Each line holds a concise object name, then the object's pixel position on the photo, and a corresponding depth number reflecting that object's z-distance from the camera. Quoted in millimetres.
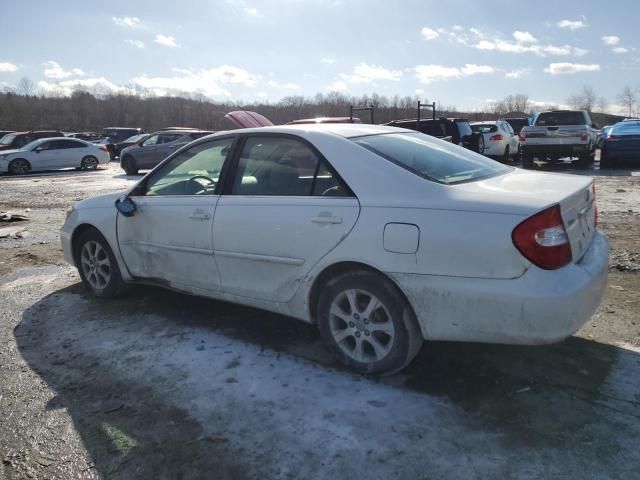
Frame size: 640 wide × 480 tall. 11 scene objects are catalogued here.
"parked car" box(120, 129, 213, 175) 18750
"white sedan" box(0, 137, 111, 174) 20609
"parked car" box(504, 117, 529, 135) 33594
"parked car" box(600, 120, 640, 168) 15250
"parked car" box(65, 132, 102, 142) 33734
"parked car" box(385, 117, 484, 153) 15266
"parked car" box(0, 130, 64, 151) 23500
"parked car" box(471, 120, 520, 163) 18961
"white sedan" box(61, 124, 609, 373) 2680
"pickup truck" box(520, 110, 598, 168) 15146
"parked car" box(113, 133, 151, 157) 27547
